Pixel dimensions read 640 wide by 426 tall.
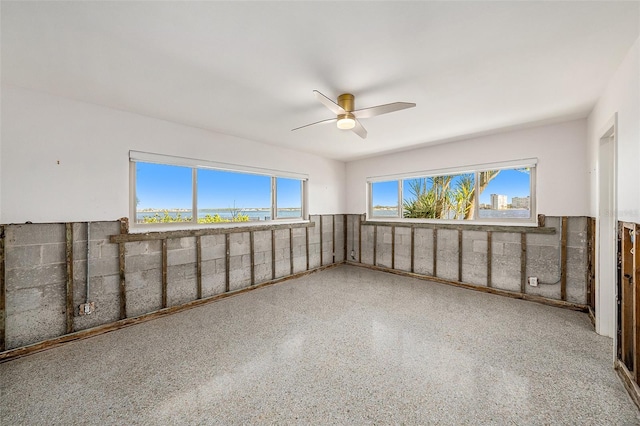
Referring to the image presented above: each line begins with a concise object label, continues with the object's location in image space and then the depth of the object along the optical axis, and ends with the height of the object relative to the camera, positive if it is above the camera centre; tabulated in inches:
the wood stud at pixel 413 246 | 196.2 -25.9
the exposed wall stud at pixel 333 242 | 232.2 -26.8
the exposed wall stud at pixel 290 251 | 196.2 -29.4
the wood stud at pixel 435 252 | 184.9 -28.9
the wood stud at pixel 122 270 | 118.6 -26.3
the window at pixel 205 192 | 130.9 +13.8
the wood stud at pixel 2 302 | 93.2 -32.4
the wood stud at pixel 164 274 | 131.6 -31.6
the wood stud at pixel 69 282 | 105.7 -28.8
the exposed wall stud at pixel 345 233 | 242.5 -19.2
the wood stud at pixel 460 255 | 173.5 -29.2
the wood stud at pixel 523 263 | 148.6 -29.9
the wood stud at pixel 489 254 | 161.5 -26.6
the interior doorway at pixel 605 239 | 100.3 -10.9
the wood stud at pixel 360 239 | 231.5 -24.0
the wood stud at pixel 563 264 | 136.6 -28.1
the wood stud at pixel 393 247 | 207.9 -28.3
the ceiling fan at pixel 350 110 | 93.1 +39.9
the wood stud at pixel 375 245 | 220.1 -28.0
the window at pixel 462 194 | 154.7 +13.3
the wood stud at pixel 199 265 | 145.2 -29.6
